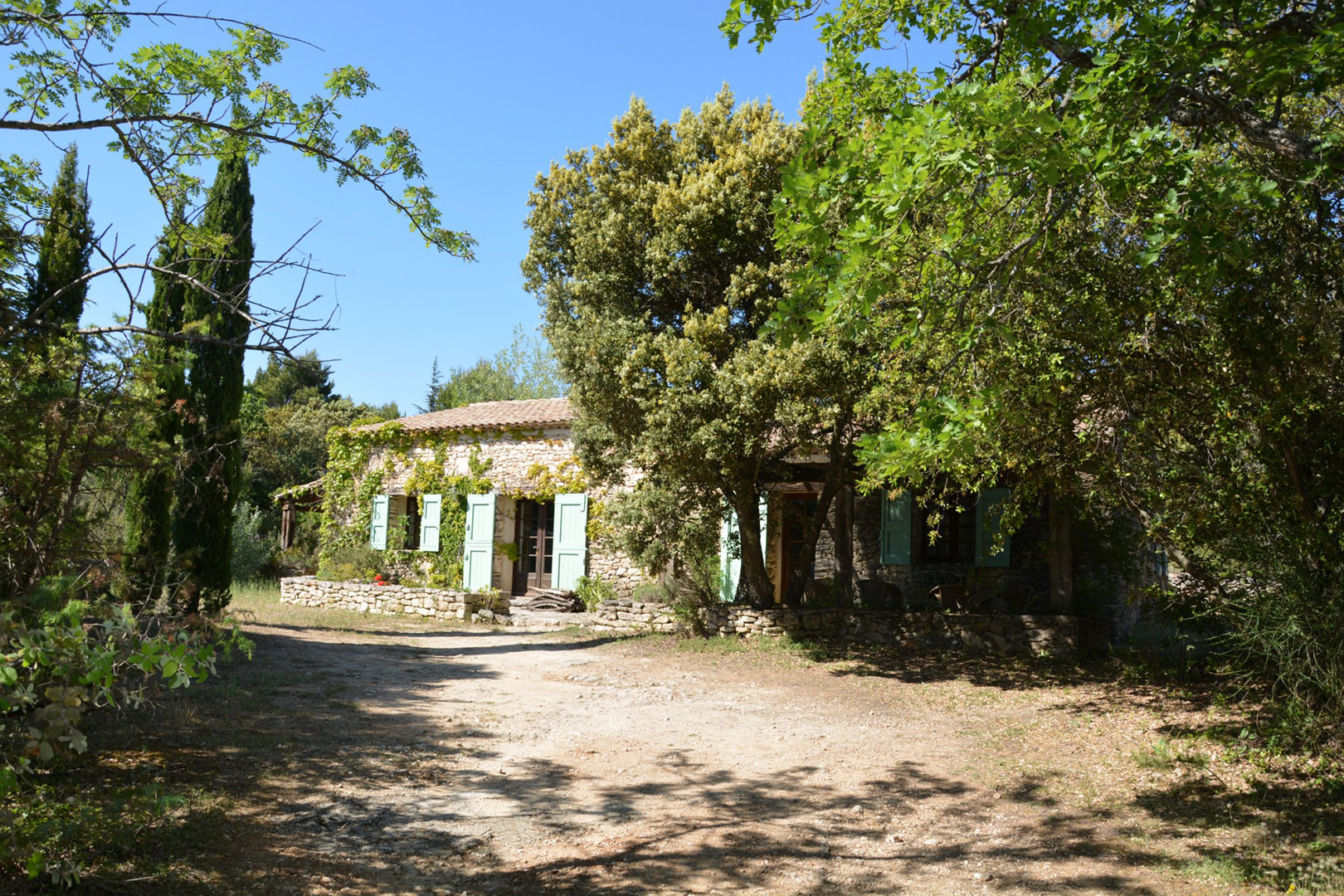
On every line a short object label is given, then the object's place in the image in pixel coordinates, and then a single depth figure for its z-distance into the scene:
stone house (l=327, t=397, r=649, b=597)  15.62
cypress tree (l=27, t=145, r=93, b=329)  5.05
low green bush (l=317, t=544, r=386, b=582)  16.94
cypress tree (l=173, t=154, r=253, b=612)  10.42
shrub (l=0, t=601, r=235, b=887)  2.59
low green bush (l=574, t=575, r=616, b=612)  15.11
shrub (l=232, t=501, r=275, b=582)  18.19
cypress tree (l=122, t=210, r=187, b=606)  9.78
